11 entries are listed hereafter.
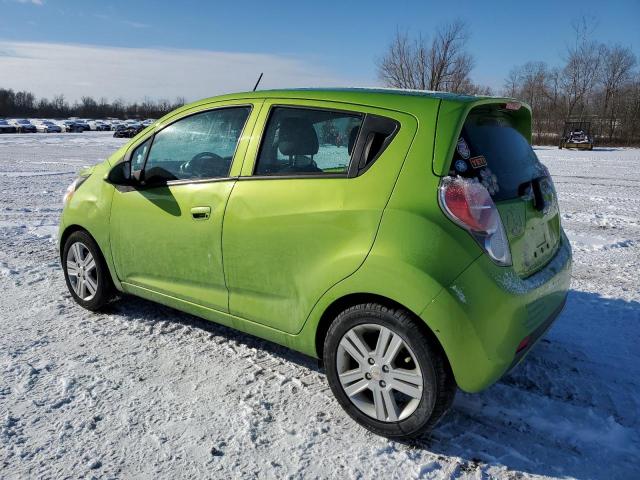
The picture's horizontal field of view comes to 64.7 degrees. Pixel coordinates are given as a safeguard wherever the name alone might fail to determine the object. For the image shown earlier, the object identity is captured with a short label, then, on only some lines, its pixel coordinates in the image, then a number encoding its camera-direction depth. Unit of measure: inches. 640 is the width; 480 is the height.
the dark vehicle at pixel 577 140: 1384.1
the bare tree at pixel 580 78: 2146.9
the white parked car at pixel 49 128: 2524.6
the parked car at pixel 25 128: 2452.9
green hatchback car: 90.6
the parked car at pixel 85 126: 2655.3
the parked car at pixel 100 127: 2851.4
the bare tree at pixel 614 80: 2091.5
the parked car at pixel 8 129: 2443.4
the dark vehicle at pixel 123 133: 1967.0
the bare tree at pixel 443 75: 1638.8
